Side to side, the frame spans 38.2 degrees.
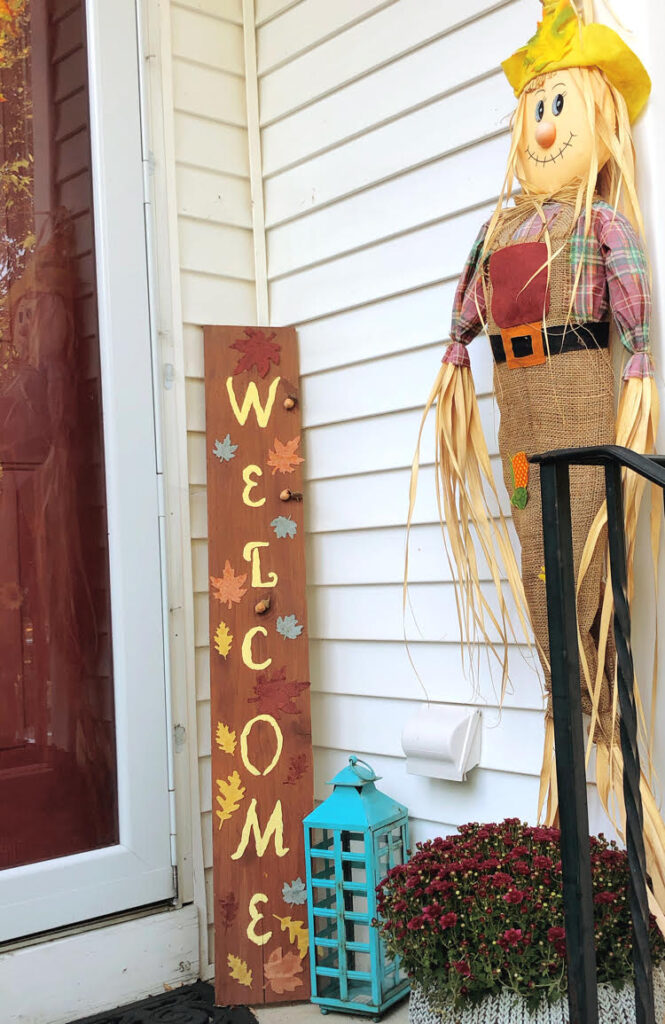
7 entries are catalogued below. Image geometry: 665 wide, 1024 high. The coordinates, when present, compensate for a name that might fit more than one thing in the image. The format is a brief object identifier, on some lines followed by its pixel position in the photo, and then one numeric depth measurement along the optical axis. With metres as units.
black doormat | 1.90
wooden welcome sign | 2.02
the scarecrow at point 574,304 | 1.53
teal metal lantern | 1.87
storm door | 1.96
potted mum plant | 1.31
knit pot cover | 1.30
